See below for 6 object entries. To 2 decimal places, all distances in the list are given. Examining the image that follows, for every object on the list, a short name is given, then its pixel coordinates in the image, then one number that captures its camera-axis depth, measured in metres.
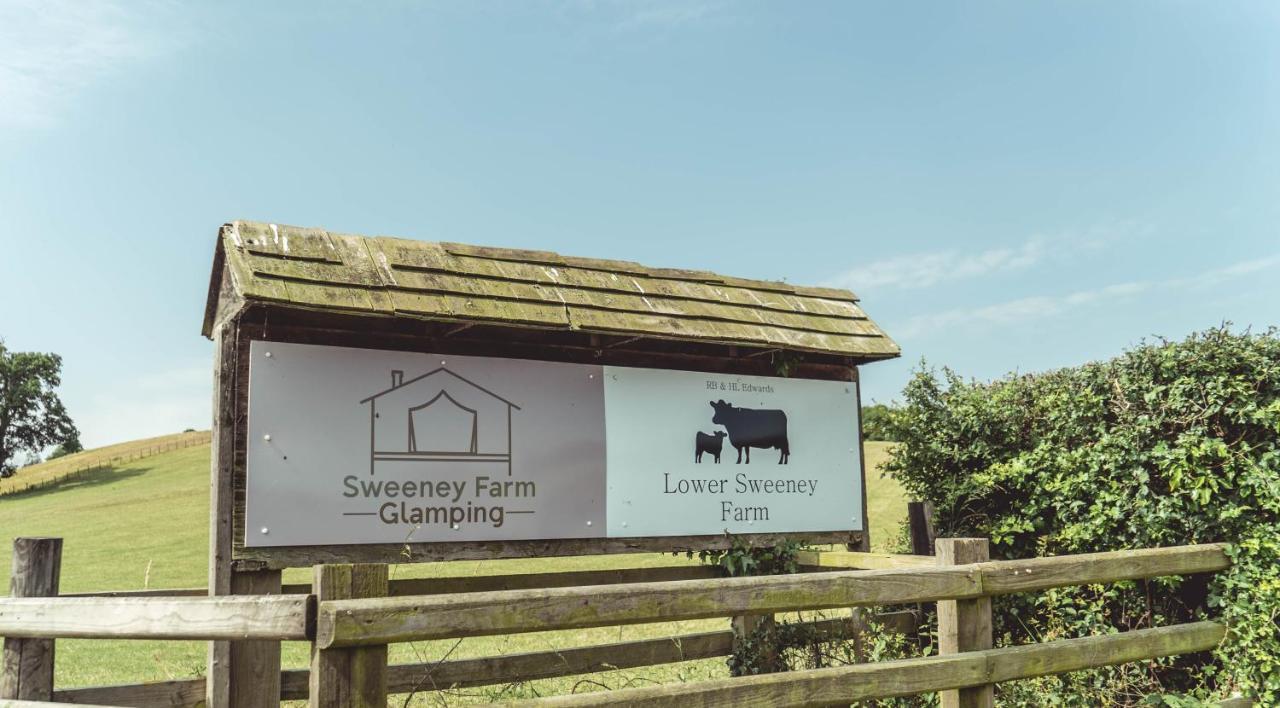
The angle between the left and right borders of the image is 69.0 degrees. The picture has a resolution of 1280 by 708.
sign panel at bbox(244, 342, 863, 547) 6.18
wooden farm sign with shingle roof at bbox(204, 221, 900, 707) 5.99
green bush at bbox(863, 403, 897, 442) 9.34
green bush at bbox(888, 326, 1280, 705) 6.46
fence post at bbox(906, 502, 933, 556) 8.07
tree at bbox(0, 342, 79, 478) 74.56
